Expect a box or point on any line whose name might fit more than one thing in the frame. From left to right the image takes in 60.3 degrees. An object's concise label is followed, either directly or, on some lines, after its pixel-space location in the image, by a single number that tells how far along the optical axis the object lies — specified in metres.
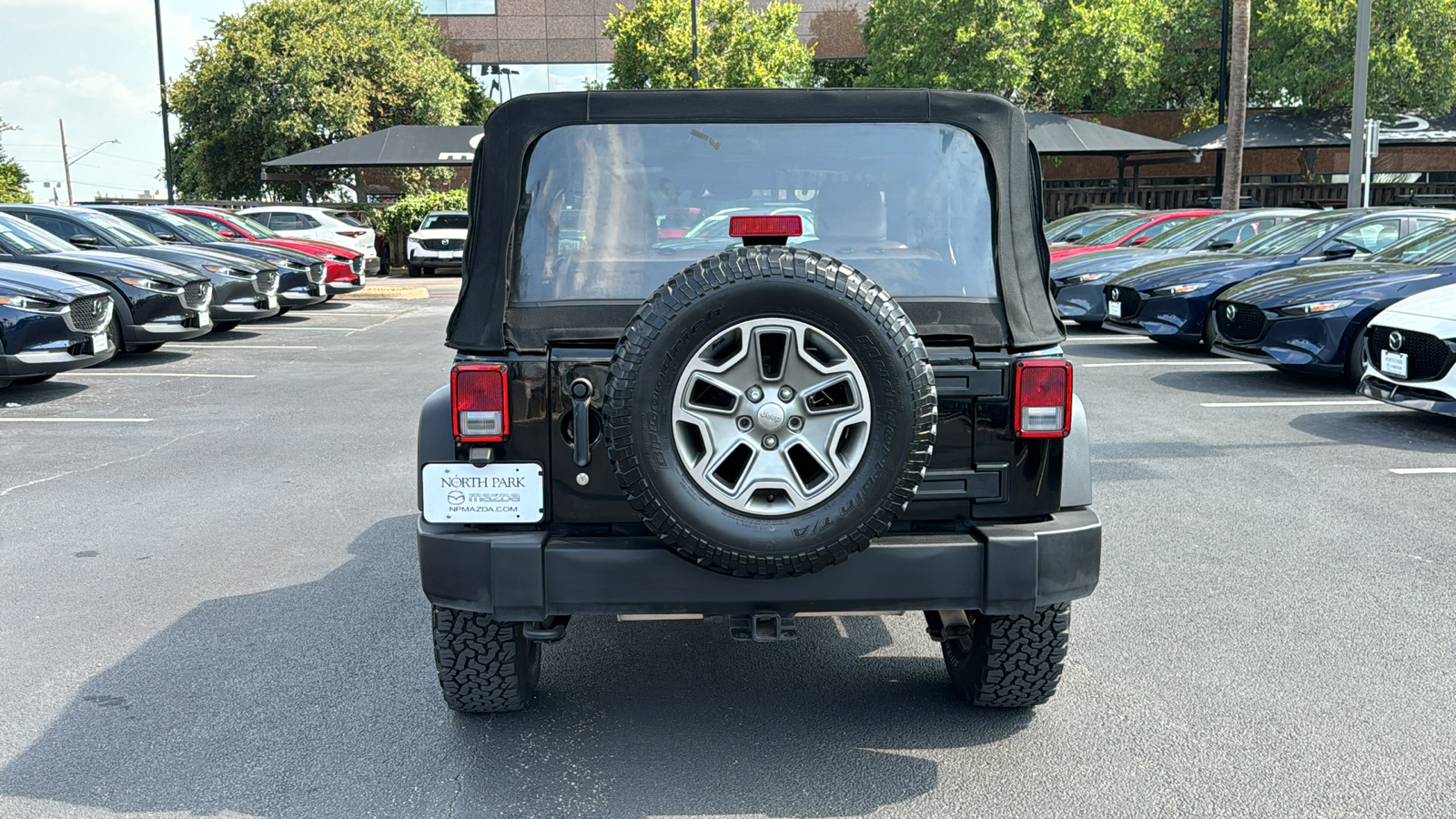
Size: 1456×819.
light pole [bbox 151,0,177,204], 34.16
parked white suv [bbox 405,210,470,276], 27.52
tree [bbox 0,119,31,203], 32.94
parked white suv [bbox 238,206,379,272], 24.47
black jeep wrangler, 3.14
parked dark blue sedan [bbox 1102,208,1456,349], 12.88
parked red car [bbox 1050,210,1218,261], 19.27
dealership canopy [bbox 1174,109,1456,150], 33.62
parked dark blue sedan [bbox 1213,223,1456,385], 10.24
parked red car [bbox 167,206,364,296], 19.39
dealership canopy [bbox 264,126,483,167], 29.53
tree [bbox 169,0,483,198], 34.25
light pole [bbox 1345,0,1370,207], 19.25
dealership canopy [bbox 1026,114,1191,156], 28.52
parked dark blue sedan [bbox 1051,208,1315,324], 15.63
